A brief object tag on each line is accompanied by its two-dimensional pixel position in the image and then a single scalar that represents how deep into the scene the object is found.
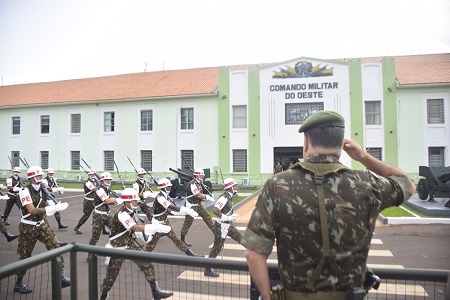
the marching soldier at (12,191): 11.59
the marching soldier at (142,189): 9.69
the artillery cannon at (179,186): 17.00
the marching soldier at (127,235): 5.09
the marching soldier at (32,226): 6.41
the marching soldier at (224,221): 7.41
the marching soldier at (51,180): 13.80
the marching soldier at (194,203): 9.22
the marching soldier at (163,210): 8.01
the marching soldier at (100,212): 8.23
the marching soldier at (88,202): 10.70
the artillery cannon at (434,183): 13.84
